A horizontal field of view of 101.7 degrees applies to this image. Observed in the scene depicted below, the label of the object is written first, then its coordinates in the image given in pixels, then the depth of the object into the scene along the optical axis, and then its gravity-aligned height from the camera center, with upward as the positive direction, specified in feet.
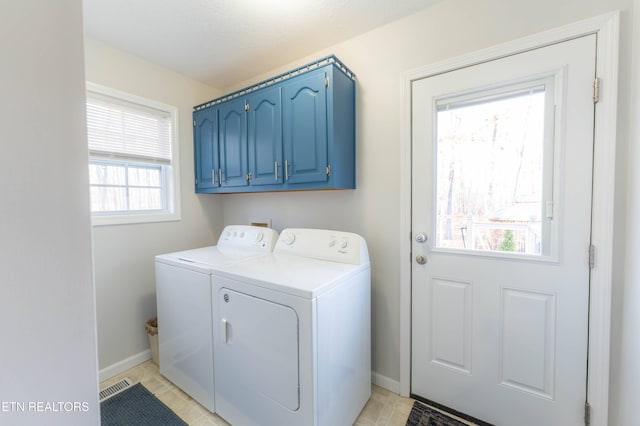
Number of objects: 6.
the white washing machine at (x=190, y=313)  5.21 -2.28
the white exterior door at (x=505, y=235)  4.17 -0.57
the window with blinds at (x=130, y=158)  6.34 +1.31
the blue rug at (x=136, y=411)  5.12 -4.21
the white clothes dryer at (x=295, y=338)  3.95 -2.23
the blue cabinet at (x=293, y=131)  5.42 +1.73
